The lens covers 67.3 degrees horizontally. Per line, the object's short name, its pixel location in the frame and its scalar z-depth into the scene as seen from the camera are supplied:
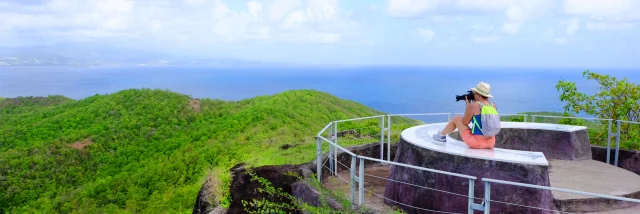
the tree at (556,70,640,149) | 12.59
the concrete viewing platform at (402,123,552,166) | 5.84
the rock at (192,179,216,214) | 9.87
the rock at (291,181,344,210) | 6.70
